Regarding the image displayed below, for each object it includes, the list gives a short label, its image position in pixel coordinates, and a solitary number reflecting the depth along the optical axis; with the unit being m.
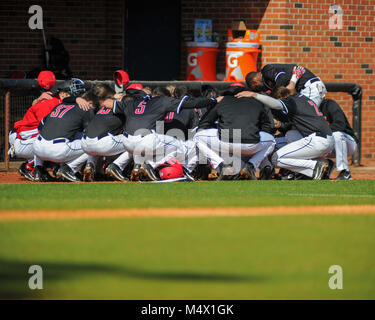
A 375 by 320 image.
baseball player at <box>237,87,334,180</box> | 19.48
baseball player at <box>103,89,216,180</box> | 18.73
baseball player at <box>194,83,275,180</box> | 18.94
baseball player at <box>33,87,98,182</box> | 19.31
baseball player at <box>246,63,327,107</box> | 21.12
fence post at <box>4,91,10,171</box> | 22.61
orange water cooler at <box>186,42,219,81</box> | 27.55
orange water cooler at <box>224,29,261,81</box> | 27.22
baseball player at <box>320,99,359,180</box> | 19.97
